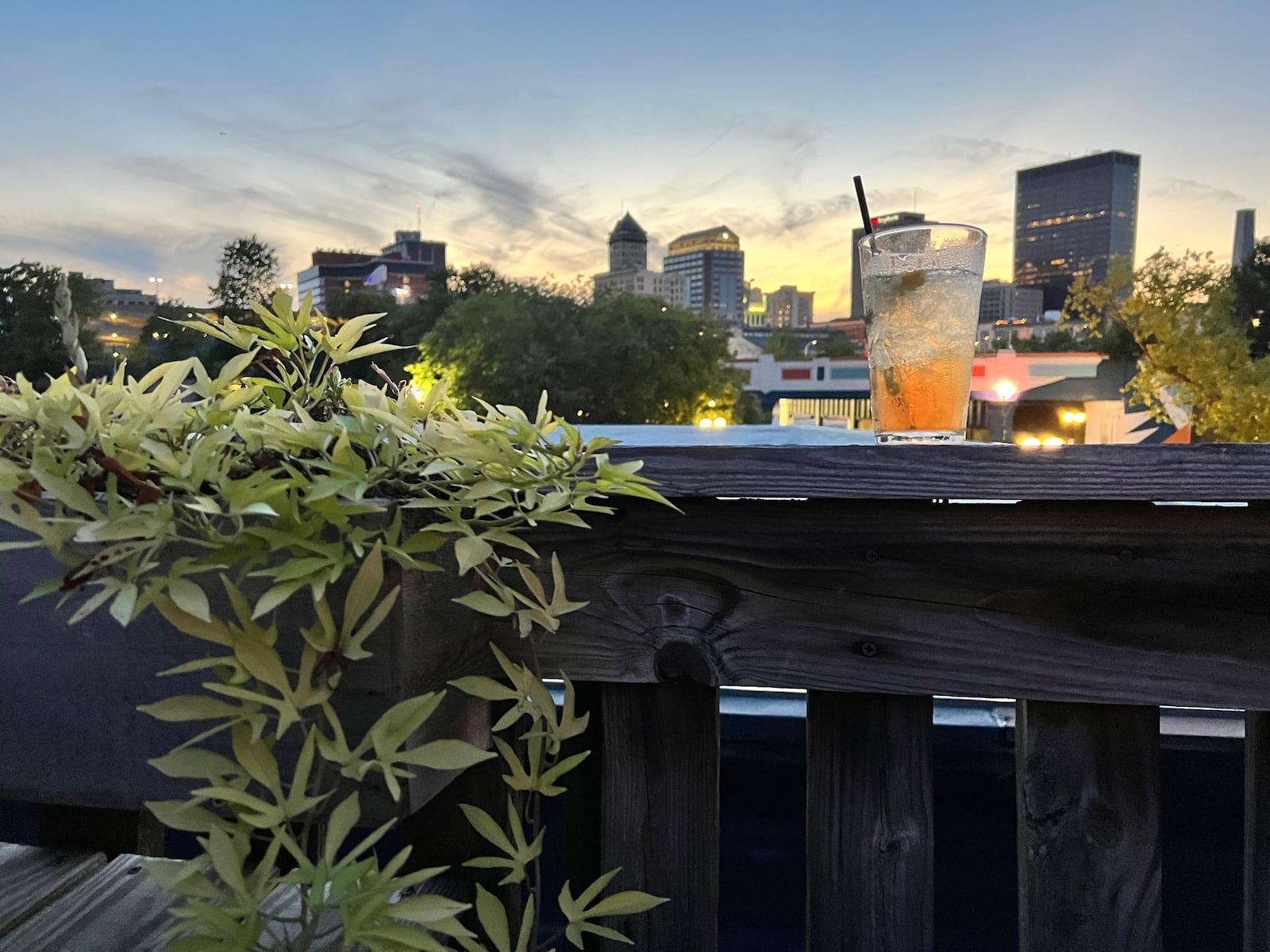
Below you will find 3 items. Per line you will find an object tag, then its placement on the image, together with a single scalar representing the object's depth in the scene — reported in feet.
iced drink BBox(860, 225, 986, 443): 1.91
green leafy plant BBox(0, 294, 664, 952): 0.95
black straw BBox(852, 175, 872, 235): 2.30
